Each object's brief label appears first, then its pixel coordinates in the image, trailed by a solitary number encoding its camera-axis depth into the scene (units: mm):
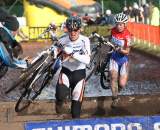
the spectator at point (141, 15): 34759
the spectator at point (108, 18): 37062
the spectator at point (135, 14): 35631
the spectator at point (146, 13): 33000
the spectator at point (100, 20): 41250
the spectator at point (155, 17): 30538
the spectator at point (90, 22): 39562
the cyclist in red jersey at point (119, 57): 11922
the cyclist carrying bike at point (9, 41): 11672
